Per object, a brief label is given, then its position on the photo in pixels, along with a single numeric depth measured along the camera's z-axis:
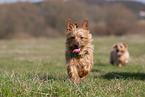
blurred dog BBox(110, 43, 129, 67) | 19.27
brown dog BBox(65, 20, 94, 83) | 8.82
